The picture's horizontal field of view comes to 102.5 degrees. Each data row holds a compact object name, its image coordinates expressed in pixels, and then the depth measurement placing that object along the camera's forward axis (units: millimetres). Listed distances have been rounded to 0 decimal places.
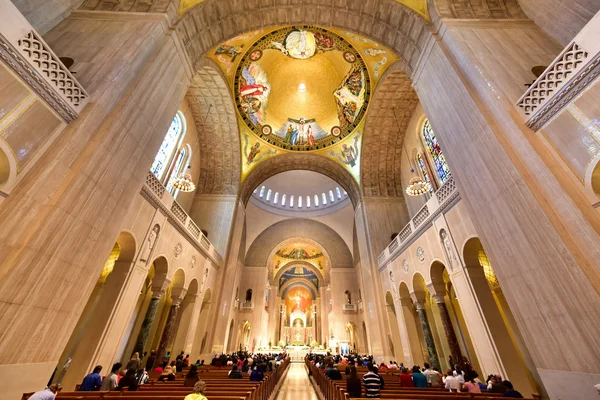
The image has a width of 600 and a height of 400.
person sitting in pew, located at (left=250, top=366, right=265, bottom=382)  5445
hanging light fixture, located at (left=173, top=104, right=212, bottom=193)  8461
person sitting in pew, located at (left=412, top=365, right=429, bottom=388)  4820
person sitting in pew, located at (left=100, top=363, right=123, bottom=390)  4141
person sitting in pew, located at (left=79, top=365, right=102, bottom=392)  4043
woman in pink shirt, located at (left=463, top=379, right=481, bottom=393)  4430
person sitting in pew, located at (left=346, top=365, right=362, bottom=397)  3787
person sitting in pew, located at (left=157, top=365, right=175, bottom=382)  5420
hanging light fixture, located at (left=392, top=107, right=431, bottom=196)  8469
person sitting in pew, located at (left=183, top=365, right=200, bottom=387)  4109
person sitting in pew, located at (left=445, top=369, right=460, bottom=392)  4645
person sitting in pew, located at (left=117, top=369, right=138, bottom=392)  3838
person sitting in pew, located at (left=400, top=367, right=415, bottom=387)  5165
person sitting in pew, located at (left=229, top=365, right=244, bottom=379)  5820
